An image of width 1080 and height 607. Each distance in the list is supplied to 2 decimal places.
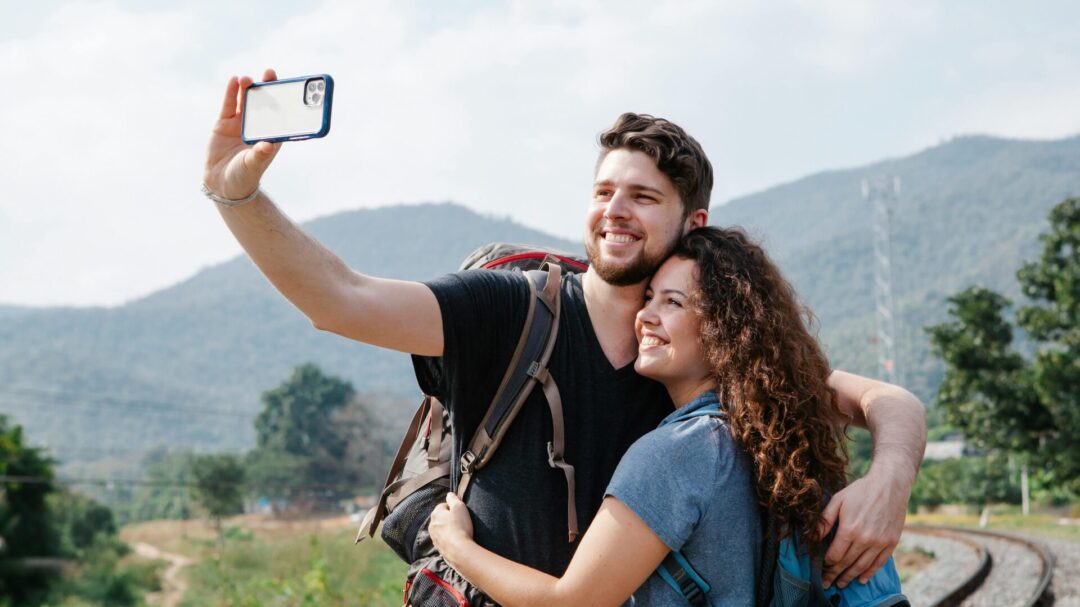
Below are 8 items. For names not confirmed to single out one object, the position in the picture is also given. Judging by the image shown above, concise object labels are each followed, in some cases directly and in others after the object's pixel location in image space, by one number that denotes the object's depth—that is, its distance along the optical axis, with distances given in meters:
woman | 2.31
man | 2.32
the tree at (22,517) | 25.11
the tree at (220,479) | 50.81
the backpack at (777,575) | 2.34
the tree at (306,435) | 66.12
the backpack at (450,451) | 2.63
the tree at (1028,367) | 21.22
